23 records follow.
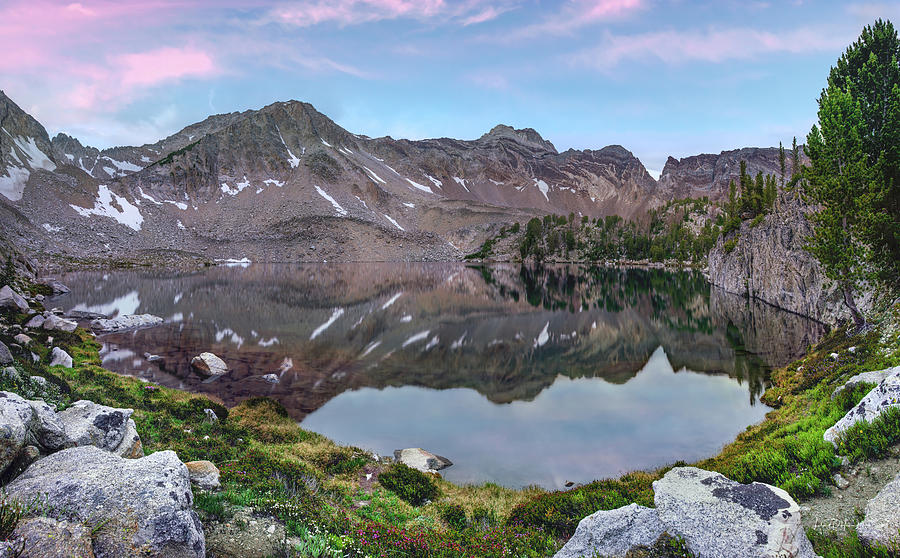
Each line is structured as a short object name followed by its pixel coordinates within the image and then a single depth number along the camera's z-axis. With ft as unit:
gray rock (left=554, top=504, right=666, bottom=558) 24.58
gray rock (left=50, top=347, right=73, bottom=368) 78.84
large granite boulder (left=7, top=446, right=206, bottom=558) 20.89
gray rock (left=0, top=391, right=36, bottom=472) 24.41
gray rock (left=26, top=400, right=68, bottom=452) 28.17
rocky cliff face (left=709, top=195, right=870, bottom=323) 142.72
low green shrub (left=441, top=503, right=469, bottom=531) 41.36
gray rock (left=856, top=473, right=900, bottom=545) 22.36
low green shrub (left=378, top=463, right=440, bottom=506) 47.34
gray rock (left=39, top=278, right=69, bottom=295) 215.53
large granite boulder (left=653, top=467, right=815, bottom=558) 22.20
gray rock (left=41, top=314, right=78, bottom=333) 114.04
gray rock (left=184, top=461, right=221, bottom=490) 32.66
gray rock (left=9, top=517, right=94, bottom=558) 17.54
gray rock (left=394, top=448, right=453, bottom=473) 58.59
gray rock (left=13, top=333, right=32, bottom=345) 82.10
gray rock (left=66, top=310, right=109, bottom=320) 150.86
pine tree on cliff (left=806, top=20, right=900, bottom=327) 85.51
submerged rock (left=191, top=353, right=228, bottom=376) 98.73
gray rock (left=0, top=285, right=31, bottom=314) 115.70
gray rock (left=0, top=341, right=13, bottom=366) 57.72
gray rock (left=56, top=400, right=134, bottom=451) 33.14
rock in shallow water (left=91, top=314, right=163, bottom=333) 140.67
